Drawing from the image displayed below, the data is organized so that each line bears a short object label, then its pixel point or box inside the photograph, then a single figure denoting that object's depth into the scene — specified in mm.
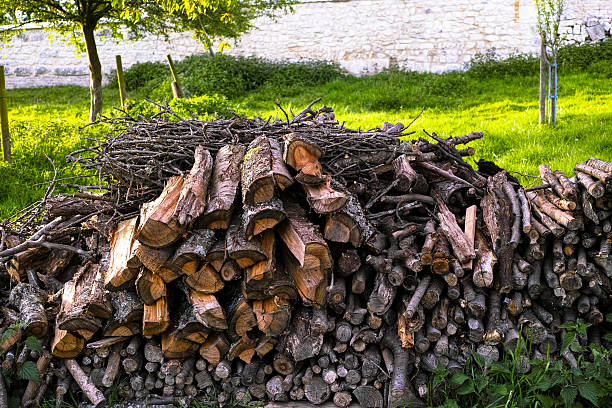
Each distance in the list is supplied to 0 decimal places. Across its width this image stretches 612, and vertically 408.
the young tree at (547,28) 9406
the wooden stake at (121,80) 11745
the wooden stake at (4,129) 8438
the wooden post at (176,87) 11789
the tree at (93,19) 12781
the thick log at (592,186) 3309
